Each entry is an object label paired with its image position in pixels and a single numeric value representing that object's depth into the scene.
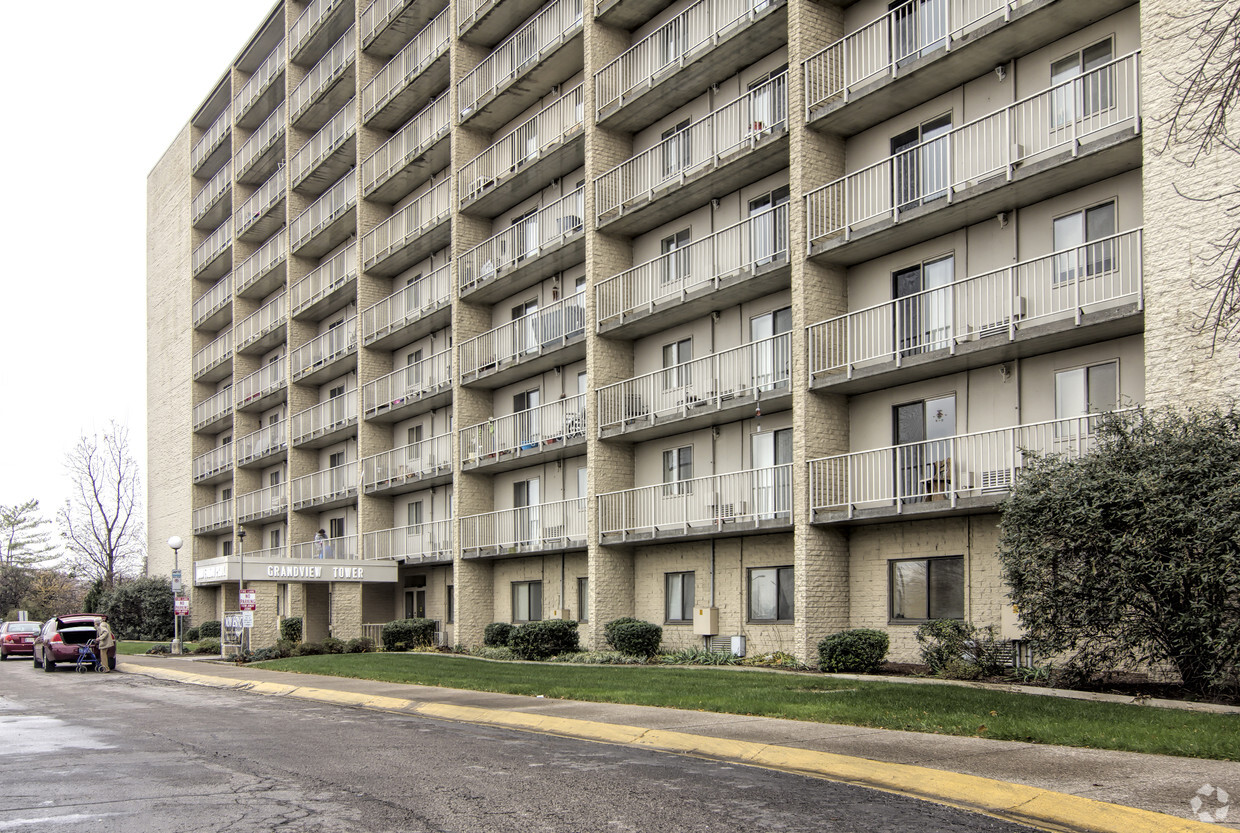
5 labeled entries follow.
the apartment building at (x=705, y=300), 19.53
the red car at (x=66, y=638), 31.72
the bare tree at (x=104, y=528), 81.31
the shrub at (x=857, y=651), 20.75
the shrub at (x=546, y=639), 29.06
